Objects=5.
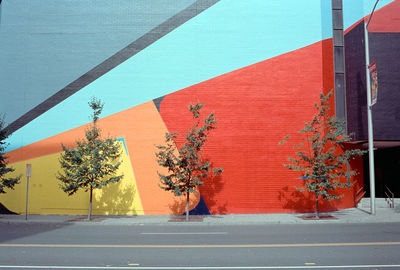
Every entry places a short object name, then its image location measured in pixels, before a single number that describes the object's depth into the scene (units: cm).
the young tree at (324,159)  1591
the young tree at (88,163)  1587
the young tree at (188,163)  1603
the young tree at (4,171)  1716
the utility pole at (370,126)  1645
